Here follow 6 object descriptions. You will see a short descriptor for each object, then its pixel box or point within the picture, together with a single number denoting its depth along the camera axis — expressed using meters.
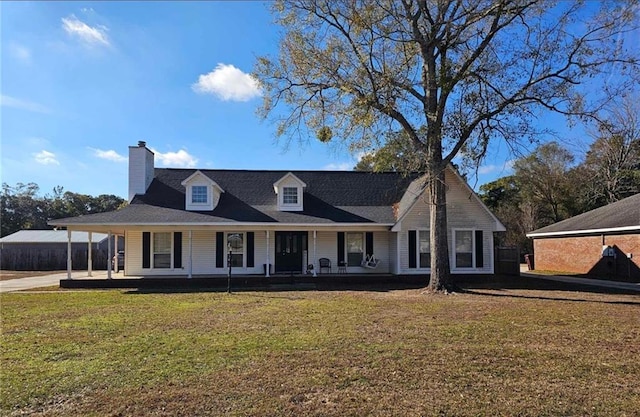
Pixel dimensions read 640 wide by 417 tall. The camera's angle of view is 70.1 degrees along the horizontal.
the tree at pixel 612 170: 33.06
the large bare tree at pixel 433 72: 14.02
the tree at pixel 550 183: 37.88
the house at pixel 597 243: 19.74
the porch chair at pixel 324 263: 19.12
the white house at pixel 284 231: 18.56
